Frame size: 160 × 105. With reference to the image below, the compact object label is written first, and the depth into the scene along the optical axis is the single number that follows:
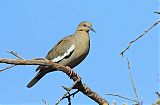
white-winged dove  12.85
